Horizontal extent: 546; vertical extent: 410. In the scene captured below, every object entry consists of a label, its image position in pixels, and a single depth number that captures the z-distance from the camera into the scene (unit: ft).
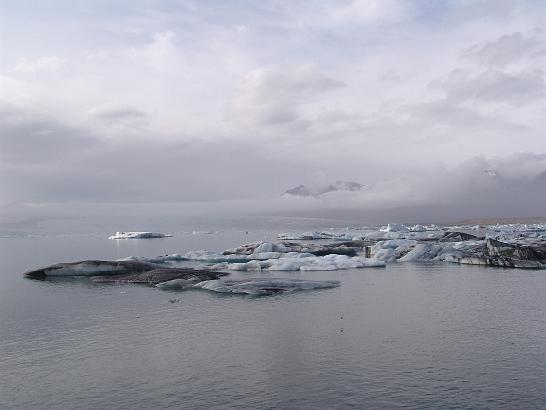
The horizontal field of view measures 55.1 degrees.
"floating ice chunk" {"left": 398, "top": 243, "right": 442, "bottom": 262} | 147.84
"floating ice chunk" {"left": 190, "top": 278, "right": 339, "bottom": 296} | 89.30
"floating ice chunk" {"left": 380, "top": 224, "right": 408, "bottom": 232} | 330.67
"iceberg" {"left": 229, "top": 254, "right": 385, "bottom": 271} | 126.41
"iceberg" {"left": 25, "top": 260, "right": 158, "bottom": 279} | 117.60
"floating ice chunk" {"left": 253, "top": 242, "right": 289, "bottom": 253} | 165.58
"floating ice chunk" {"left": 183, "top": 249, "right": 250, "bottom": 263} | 146.00
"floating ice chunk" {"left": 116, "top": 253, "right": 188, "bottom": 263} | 148.97
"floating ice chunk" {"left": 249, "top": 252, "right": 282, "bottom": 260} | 150.31
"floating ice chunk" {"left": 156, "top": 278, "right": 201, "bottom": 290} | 98.44
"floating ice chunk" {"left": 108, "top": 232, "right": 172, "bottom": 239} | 350.43
